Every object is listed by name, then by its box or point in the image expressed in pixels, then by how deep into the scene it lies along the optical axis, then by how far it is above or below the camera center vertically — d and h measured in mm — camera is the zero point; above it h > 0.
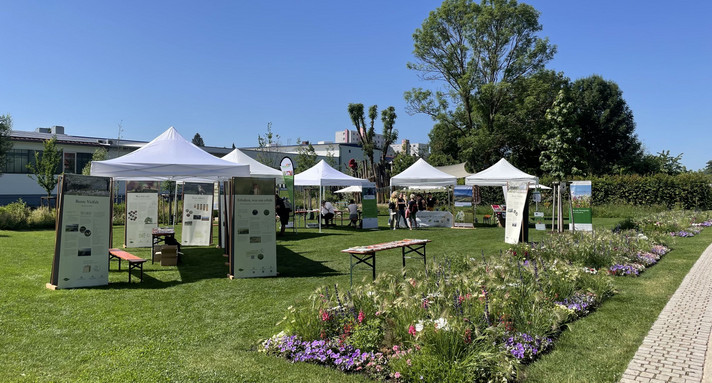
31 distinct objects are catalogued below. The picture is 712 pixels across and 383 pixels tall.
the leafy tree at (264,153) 34262 +3878
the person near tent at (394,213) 19000 -451
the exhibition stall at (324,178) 17438 +951
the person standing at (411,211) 18672 -354
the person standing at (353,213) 19562 -478
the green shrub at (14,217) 17312 -694
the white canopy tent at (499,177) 17859 +1074
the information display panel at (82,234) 7176 -556
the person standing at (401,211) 19108 -370
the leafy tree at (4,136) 31203 +4549
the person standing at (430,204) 22672 -67
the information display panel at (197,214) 13055 -380
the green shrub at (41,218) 18188 -759
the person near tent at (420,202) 23330 +6
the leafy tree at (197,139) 75025 +10828
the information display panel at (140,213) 12836 -357
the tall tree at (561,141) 33781 +4912
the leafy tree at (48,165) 24750 +2003
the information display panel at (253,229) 8273 -523
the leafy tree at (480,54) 34906 +12167
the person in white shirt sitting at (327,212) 19438 -439
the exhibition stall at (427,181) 19219 +933
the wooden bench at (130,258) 7827 -1034
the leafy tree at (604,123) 44125 +8062
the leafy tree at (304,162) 37781 +3456
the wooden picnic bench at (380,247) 6906 -743
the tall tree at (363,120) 40375 +7466
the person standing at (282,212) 16188 -378
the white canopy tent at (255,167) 14766 +1201
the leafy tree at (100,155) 33756 +3533
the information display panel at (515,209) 12562 -164
